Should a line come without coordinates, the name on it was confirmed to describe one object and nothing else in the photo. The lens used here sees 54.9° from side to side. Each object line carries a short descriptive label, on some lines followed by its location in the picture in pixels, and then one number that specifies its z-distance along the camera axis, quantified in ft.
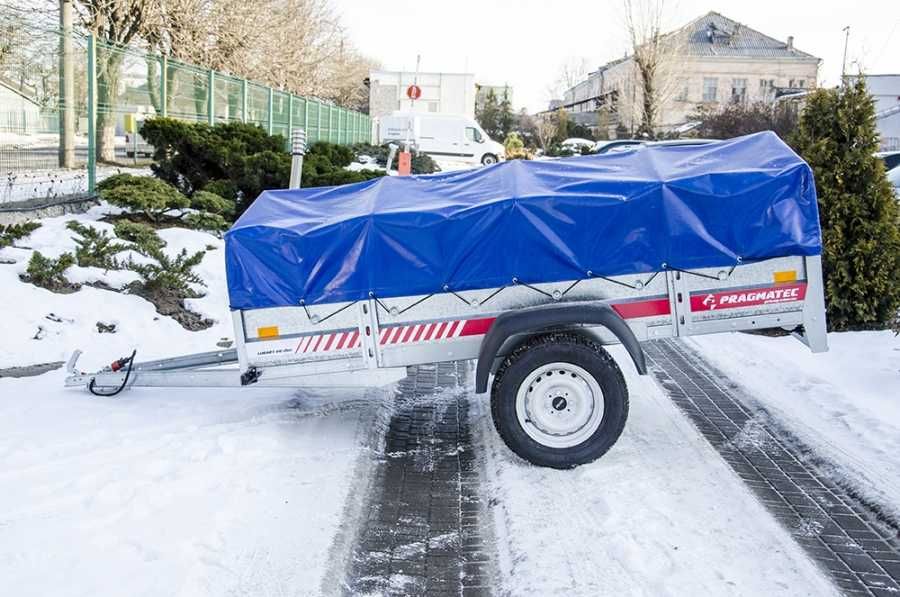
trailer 18.98
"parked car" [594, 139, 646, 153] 100.84
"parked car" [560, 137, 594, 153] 164.74
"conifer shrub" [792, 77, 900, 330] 30.19
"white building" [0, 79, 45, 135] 39.52
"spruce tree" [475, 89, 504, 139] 279.55
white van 137.18
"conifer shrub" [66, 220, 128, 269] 32.27
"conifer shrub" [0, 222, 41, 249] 33.68
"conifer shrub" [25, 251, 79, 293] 30.35
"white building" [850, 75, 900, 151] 131.32
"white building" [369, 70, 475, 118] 209.67
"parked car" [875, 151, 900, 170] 58.54
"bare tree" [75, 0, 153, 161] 77.00
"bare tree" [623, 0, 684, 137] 151.94
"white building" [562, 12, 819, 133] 229.66
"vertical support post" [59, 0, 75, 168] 43.57
